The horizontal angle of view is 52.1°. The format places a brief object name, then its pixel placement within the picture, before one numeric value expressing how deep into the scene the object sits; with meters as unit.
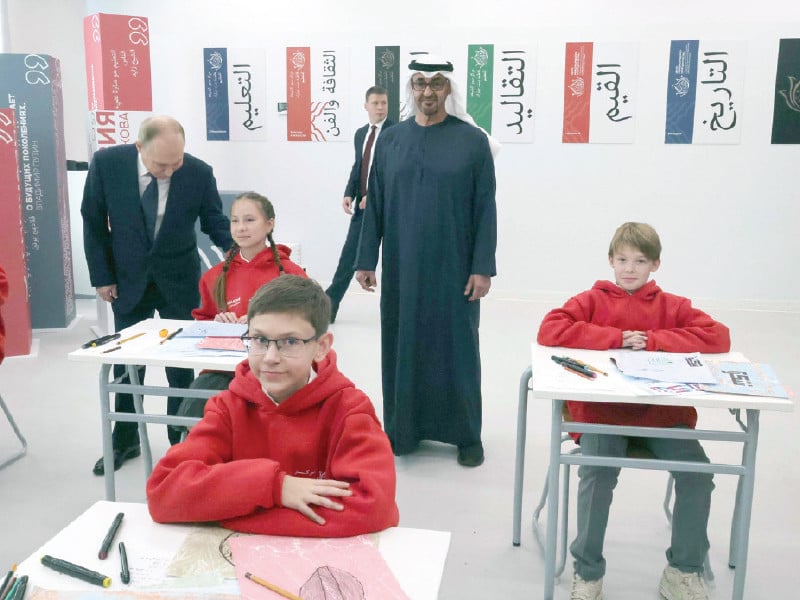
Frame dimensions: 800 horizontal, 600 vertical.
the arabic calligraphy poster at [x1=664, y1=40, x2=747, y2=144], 5.91
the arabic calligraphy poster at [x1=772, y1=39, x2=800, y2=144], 5.83
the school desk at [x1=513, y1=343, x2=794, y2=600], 1.90
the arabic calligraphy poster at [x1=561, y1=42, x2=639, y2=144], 6.03
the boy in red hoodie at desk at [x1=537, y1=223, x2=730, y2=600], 2.14
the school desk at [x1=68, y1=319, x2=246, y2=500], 2.24
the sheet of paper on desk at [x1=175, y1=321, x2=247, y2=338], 2.50
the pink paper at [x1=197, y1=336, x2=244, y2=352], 2.36
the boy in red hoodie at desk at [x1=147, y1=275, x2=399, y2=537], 1.31
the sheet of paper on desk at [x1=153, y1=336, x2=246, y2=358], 2.32
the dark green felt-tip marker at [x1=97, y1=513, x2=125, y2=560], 1.22
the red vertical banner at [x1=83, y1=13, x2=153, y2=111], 4.95
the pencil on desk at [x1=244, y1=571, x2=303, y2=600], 1.11
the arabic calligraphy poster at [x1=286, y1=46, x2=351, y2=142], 6.46
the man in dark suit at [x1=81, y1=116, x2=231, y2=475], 2.97
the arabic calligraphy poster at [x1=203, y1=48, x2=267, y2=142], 6.60
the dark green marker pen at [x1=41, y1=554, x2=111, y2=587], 1.15
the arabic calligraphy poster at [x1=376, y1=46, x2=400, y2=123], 6.33
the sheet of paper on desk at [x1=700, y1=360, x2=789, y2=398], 1.93
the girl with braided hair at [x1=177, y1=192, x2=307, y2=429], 2.73
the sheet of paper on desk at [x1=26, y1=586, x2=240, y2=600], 1.12
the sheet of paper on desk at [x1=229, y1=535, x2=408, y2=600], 1.14
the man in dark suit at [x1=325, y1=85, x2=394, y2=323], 5.40
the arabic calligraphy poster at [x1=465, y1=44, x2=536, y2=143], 6.16
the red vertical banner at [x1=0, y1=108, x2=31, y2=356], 4.74
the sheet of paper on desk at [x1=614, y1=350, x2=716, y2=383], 2.03
